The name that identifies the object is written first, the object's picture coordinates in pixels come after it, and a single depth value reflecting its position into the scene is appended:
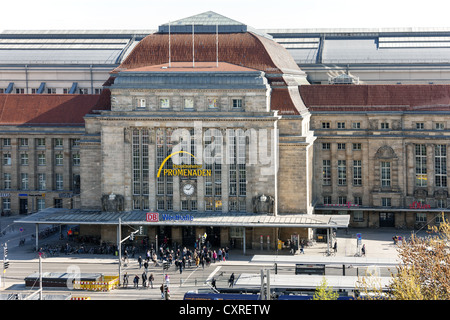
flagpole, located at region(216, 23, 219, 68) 104.95
